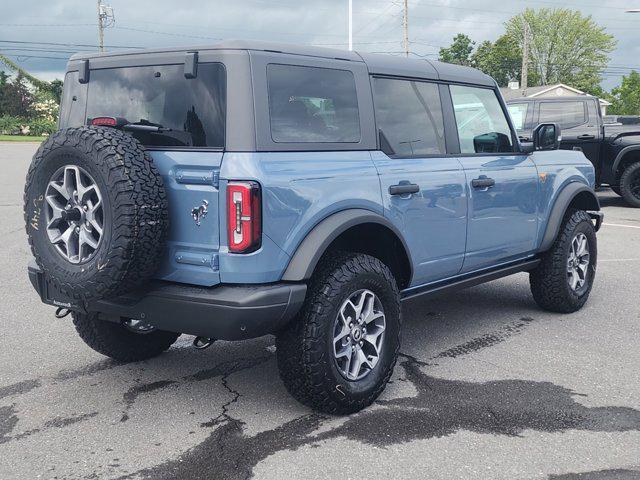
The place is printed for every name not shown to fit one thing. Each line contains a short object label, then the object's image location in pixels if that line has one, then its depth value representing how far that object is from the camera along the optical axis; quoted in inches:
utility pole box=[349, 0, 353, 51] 1218.6
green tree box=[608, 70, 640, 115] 3248.0
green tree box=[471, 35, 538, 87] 3344.0
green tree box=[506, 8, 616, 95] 3302.2
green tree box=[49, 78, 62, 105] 2726.4
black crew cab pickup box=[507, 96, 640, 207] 527.5
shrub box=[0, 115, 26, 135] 2429.9
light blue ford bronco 134.4
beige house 2178.9
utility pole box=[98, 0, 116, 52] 2313.0
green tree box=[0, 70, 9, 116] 2546.8
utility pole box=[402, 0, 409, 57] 1945.0
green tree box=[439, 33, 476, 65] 3430.1
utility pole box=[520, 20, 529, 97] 1840.7
